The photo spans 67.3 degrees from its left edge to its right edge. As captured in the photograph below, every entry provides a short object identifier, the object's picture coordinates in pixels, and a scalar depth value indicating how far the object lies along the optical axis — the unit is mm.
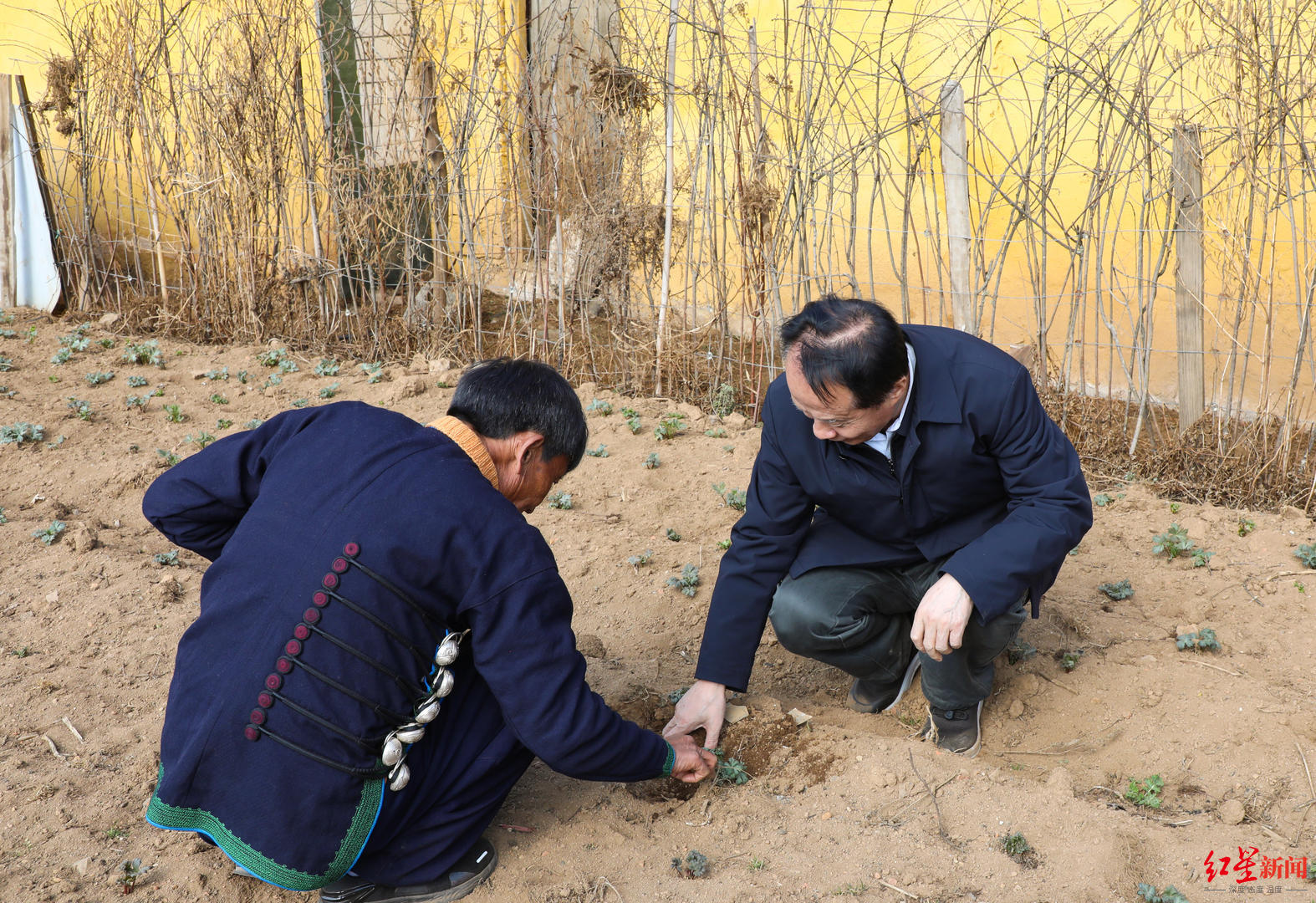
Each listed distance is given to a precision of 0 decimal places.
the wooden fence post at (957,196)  4648
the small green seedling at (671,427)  5066
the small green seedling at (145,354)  6043
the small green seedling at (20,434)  4762
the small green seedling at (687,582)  3721
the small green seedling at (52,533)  3900
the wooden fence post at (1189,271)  4266
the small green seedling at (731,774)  2674
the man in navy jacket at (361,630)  1881
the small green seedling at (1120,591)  3586
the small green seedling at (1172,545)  3805
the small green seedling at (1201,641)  3205
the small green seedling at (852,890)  2268
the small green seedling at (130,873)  2307
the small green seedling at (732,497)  4316
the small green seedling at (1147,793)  2613
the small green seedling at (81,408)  5129
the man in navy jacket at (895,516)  2441
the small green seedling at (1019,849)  2344
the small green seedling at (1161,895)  2164
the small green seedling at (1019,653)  3262
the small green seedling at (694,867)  2361
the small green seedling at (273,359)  6113
